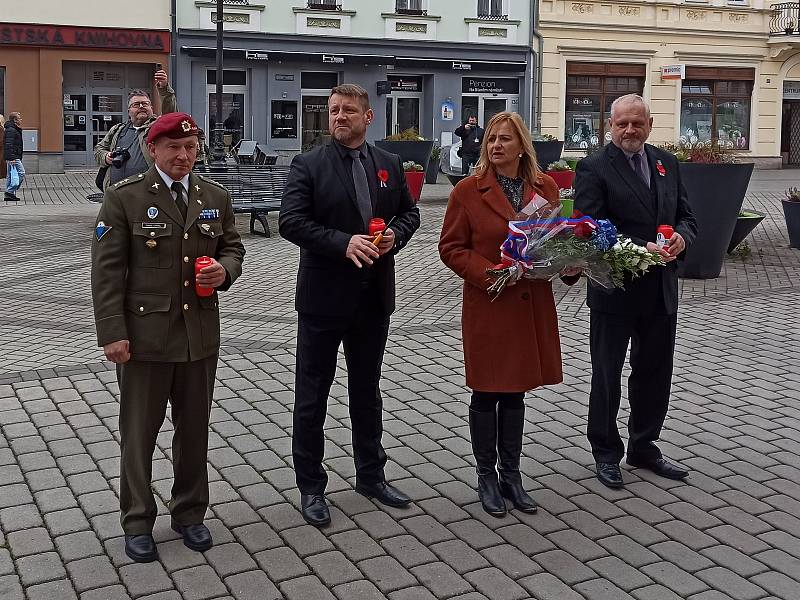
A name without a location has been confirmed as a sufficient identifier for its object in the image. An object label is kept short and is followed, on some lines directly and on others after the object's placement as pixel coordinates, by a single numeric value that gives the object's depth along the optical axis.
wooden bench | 15.08
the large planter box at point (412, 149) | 21.39
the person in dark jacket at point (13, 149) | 20.66
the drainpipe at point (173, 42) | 28.19
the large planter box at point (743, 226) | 12.93
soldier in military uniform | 4.45
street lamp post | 19.56
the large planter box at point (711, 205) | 11.57
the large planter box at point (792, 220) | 14.42
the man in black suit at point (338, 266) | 4.93
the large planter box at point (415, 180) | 18.66
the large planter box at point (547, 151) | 21.81
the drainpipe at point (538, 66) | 31.94
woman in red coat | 5.11
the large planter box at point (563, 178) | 18.02
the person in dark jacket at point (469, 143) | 23.45
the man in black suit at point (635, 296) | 5.48
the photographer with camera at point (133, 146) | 7.88
